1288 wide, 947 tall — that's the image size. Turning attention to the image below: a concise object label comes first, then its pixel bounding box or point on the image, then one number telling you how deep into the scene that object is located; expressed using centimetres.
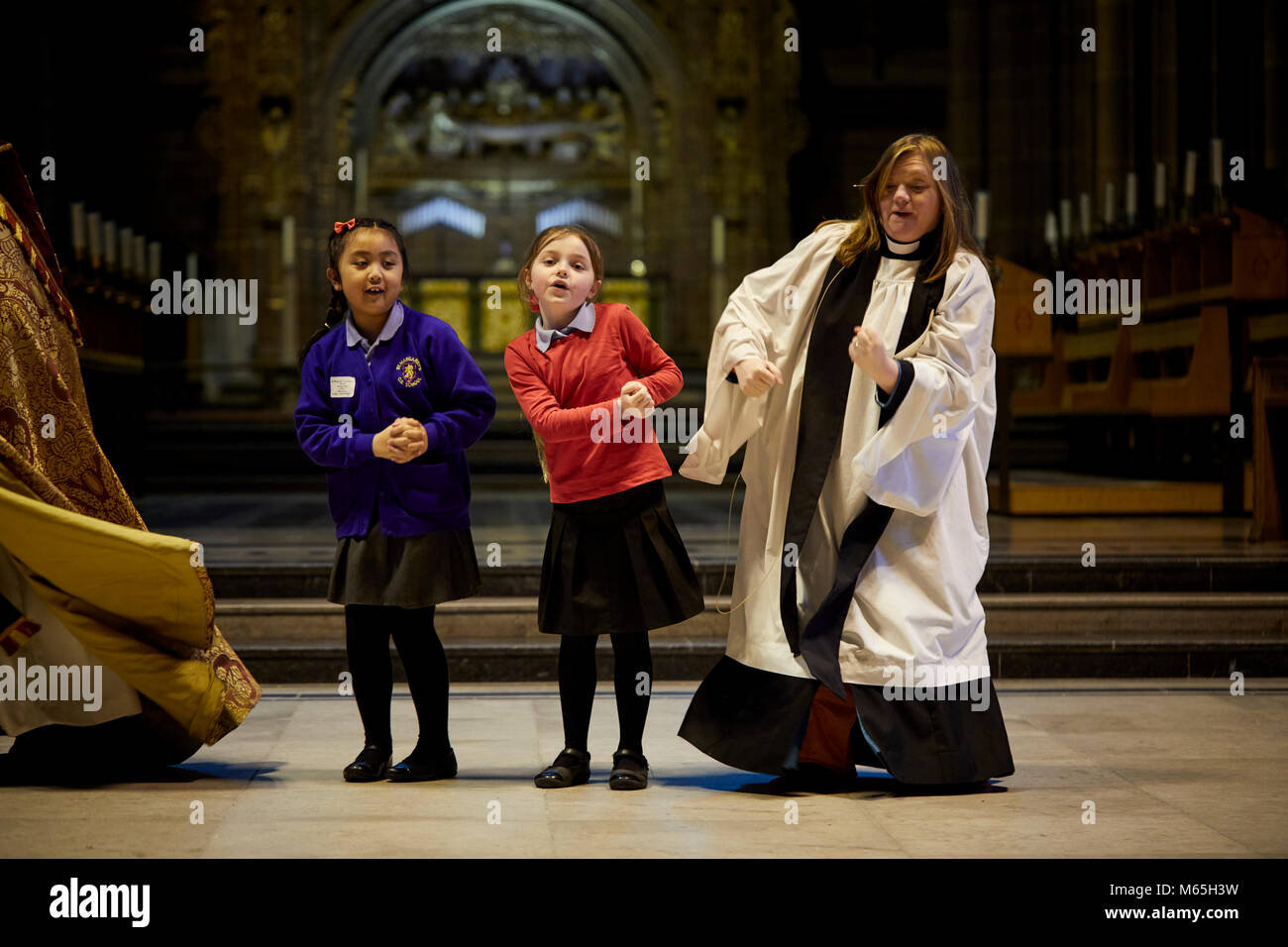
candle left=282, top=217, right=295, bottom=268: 1395
